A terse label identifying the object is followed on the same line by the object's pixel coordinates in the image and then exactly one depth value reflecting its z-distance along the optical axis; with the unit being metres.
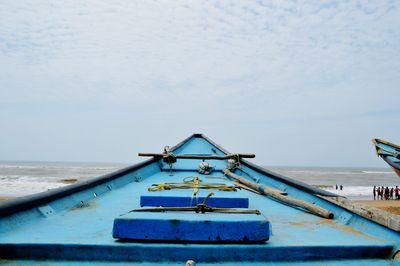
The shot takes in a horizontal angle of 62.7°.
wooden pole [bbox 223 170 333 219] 2.48
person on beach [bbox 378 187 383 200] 25.54
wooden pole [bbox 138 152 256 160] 5.37
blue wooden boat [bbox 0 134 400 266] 1.59
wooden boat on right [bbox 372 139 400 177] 12.42
